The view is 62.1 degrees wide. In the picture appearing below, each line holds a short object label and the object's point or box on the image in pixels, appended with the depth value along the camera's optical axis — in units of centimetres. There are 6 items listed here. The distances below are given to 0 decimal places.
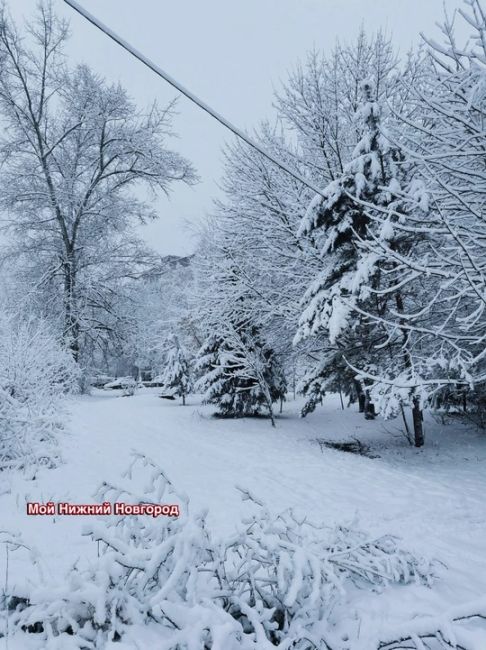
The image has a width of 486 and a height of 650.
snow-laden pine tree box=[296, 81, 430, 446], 750
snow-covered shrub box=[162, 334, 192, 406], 1855
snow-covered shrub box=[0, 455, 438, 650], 167
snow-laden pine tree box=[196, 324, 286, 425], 1219
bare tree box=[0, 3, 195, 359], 1438
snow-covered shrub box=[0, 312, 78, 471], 553
